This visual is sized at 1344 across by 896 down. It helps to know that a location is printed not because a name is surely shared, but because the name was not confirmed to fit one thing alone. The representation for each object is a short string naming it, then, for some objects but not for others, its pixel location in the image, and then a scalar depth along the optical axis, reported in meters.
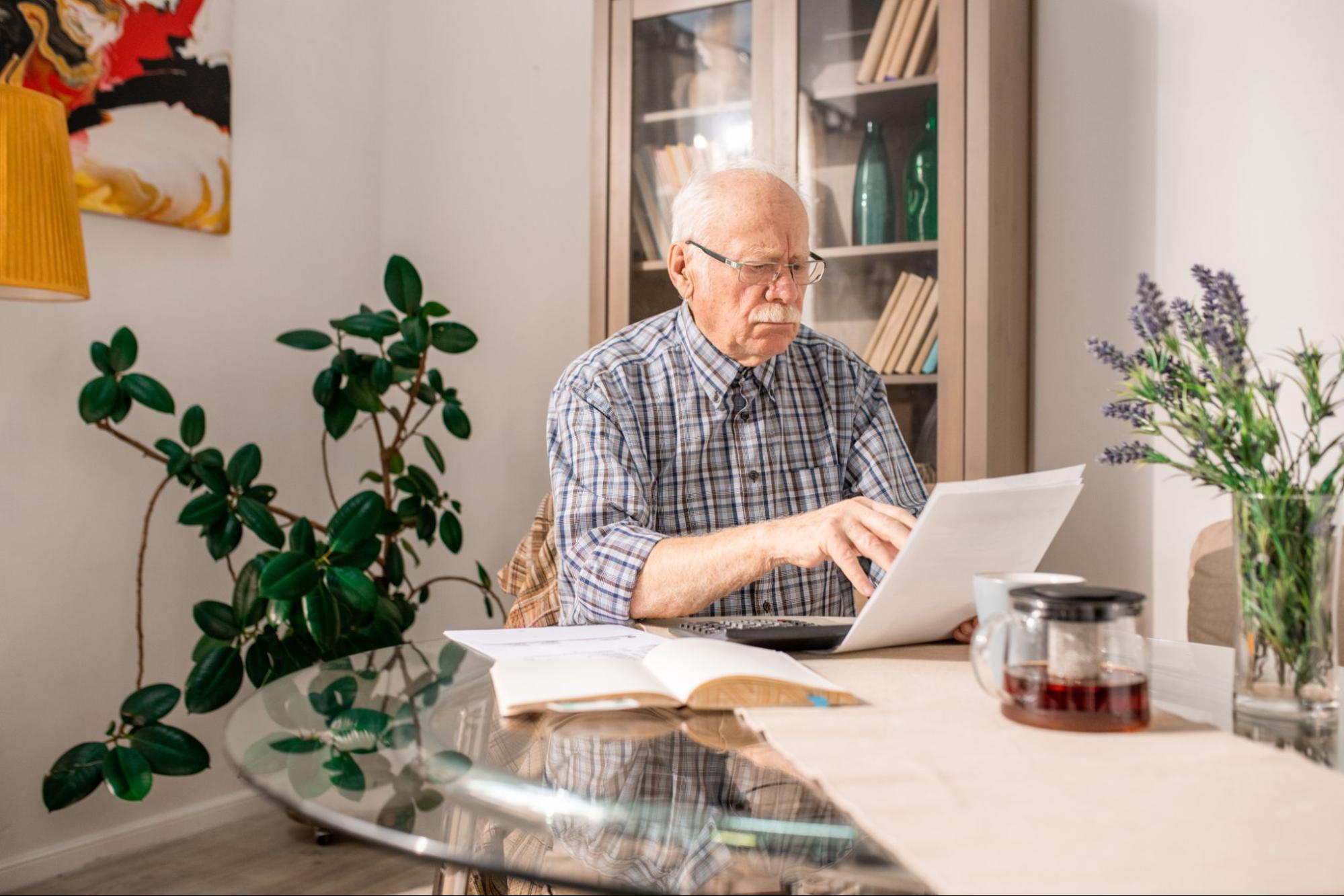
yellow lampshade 1.64
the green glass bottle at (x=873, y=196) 2.26
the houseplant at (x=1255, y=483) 0.79
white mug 0.91
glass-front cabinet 2.14
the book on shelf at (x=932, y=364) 2.19
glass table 0.58
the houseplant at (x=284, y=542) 2.11
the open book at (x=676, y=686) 0.85
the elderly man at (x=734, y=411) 1.61
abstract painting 2.30
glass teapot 0.77
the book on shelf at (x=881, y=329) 2.25
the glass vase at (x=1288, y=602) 0.79
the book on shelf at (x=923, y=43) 2.18
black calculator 1.09
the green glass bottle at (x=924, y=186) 2.18
